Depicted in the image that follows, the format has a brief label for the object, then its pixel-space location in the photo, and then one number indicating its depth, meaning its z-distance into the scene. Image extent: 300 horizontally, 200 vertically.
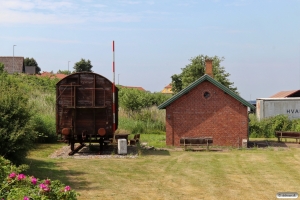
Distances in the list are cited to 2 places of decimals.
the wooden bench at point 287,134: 29.77
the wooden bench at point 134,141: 25.58
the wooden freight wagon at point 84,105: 20.97
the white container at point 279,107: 41.19
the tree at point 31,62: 100.38
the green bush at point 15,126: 14.06
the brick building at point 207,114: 26.81
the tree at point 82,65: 87.38
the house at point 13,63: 78.94
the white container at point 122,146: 21.19
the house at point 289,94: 53.45
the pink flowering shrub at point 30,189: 7.20
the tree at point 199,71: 60.66
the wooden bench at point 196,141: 24.53
